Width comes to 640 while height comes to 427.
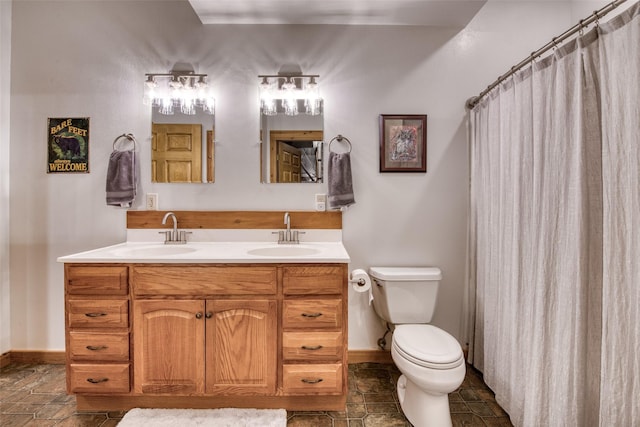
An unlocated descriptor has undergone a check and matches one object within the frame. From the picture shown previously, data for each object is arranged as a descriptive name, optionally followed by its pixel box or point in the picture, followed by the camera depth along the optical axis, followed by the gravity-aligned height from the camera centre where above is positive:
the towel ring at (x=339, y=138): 2.15 +0.49
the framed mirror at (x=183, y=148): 2.13 +0.41
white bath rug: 1.56 -1.12
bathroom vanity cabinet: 1.59 -0.65
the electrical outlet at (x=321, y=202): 2.16 +0.03
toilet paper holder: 1.92 -0.48
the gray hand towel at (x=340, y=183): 2.08 +0.16
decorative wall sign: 2.14 +0.43
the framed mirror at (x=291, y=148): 2.14 +0.41
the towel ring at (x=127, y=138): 2.12 +0.48
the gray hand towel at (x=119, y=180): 2.06 +0.17
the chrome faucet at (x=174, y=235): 2.06 -0.21
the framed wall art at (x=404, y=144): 2.15 +0.45
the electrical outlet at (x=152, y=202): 2.14 +0.02
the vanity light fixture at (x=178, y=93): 2.11 +0.79
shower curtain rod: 1.07 +0.72
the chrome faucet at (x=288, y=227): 2.07 -0.15
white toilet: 1.44 -0.71
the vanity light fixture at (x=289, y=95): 2.11 +0.78
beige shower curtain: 1.02 -0.11
